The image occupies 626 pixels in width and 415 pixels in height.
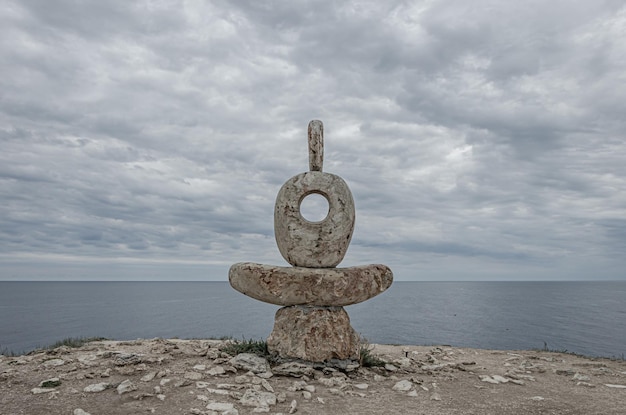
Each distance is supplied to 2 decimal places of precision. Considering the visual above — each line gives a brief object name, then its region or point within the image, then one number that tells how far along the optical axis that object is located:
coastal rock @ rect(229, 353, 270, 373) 7.81
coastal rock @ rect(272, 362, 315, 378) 7.80
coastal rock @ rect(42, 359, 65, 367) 7.82
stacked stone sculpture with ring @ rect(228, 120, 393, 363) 8.14
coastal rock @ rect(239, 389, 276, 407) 6.31
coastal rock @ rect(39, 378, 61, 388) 6.76
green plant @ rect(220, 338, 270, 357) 8.62
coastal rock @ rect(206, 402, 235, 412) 6.06
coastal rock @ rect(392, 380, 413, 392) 7.44
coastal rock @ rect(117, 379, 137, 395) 6.58
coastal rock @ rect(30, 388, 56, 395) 6.52
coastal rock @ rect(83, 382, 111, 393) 6.62
